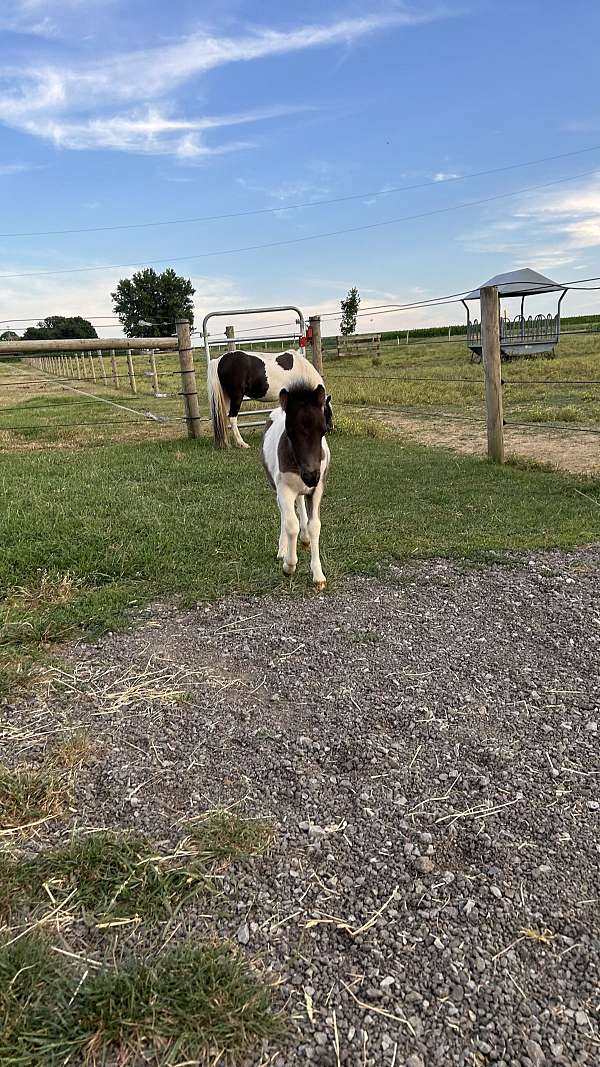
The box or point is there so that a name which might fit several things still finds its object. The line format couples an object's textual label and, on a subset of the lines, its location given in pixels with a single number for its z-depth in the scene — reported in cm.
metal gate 1009
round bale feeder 2713
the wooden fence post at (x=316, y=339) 1088
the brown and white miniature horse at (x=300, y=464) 388
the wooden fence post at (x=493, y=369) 727
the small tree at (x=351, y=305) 4931
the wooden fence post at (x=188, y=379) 952
